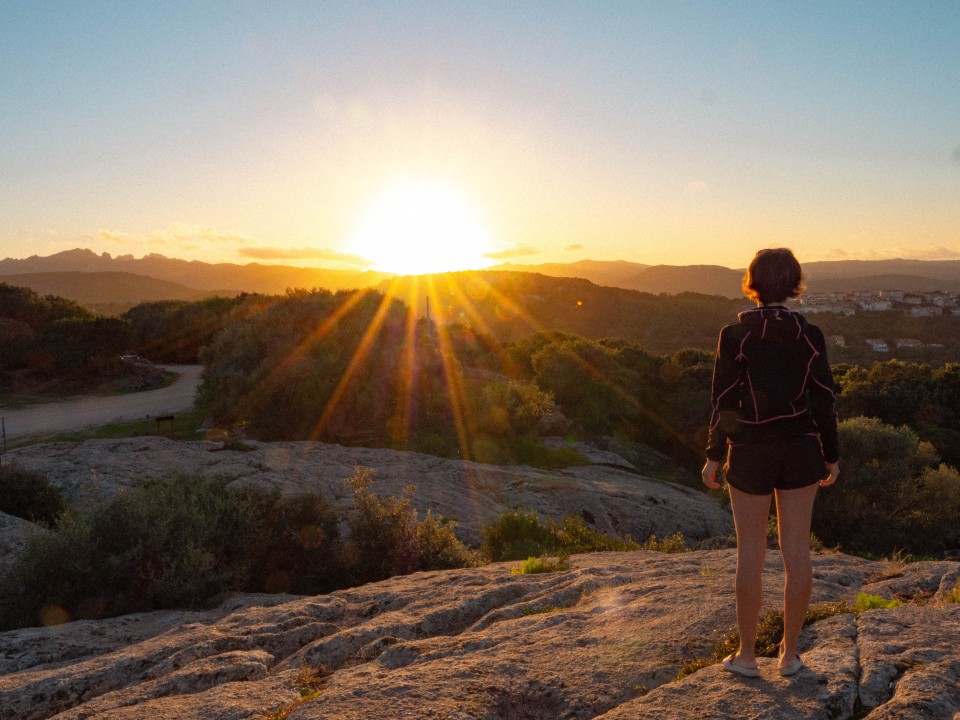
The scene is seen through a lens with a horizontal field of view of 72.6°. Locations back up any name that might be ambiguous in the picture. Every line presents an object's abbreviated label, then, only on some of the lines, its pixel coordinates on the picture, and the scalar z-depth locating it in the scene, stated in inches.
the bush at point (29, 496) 331.3
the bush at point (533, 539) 320.2
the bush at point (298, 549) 270.4
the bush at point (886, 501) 567.5
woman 114.0
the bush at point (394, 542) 280.2
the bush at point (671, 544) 297.3
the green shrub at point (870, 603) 152.4
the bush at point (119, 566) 231.6
